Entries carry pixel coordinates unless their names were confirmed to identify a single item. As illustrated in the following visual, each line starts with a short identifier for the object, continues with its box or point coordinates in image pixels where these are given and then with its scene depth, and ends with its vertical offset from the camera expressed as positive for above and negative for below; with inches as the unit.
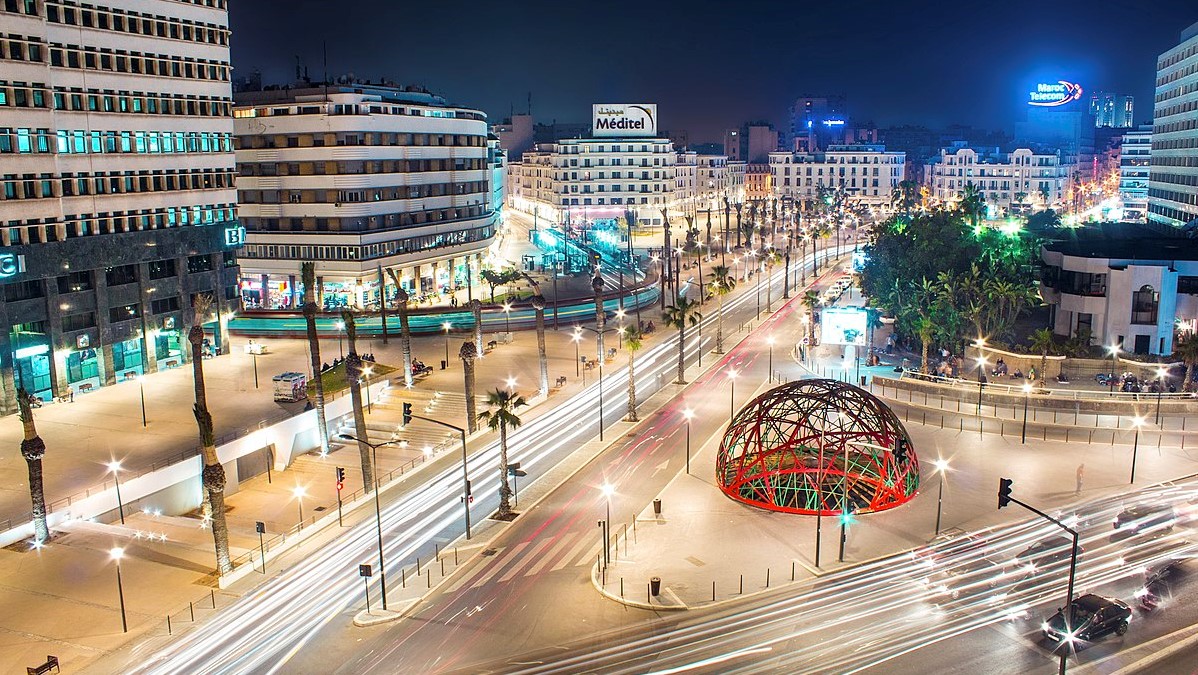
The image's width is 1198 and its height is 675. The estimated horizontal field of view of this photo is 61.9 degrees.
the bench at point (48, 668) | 1428.4 -689.2
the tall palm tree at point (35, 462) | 1856.5 -517.6
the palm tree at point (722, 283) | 4471.0 -479.5
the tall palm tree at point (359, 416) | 2210.4 -515.7
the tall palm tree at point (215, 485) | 1798.7 -541.3
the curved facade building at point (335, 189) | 4197.8 -35.5
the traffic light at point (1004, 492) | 1387.8 -433.3
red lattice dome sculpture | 2073.1 -594.2
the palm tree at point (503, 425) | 2052.2 -500.5
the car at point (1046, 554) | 1753.2 -665.2
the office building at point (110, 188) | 2608.3 -17.8
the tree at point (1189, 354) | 2748.5 -479.8
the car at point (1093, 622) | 1475.1 -651.4
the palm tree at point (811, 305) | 3804.1 -493.6
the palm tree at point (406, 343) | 3127.5 -503.6
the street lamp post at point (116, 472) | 2073.9 -615.6
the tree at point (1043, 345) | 2871.6 -492.4
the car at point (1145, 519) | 1902.1 -654.1
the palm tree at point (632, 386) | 2775.6 -565.9
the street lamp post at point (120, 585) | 1600.6 -687.1
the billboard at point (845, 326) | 3277.6 -477.2
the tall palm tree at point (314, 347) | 2447.1 -402.2
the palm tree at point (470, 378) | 2516.0 -505.8
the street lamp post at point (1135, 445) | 2216.0 -629.9
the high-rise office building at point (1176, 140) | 5354.3 +213.3
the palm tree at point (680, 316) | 3083.2 -423.0
